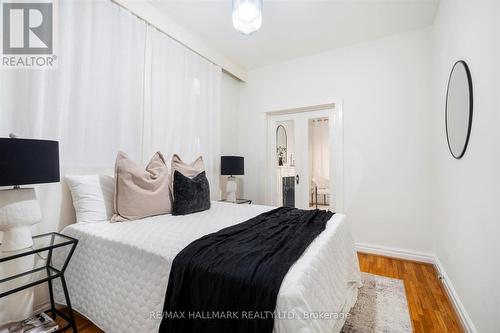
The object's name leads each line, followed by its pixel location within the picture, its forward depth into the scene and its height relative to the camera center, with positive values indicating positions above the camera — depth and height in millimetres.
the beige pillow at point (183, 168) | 2373 -29
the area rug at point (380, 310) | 1594 -1104
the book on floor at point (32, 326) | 1362 -985
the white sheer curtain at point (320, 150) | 3432 +243
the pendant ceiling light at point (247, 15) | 1931 +1289
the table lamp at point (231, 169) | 3348 -51
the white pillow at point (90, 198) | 1783 -266
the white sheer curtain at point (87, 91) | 1645 +600
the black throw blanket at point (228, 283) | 934 -511
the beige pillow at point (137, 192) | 1845 -226
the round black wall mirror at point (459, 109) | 1571 +436
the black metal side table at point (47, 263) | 1278 -622
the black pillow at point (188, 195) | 2104 -276
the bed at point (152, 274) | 993 -590
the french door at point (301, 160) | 3463 +95
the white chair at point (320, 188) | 3428 -331
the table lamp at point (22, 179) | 1182 -76
